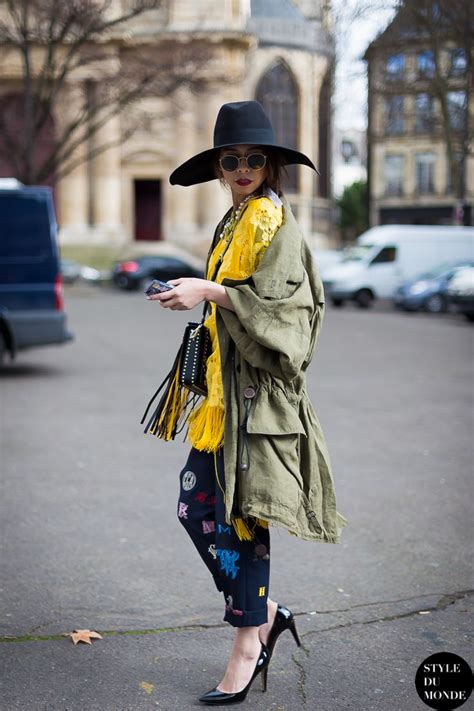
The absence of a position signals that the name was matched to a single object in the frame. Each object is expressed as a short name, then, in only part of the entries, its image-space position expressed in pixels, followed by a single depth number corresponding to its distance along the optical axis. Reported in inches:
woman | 125.7
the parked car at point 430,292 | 1100.5
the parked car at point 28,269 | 482.0
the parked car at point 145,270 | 1582.2
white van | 1190.3
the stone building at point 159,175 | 1916.8
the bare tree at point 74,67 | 1019.3
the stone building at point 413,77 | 1101.7
